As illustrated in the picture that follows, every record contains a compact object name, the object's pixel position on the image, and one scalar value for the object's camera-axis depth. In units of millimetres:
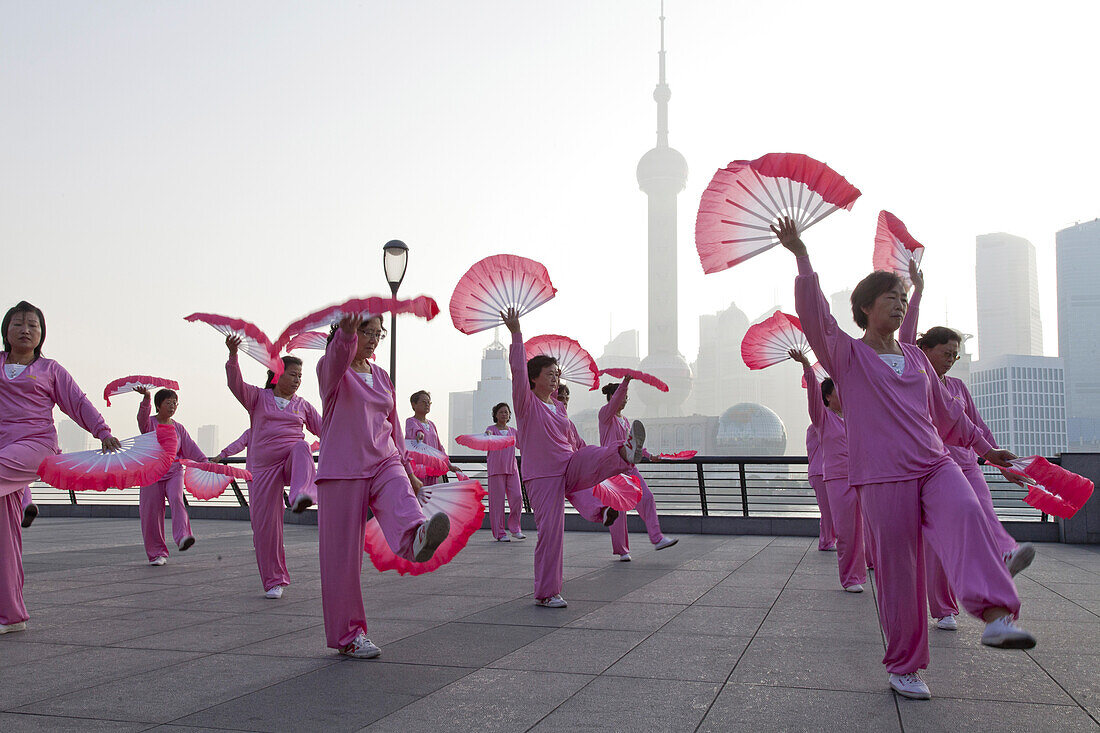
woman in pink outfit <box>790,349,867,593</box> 7578
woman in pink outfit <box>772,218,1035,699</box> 3807
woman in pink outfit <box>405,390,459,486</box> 12320
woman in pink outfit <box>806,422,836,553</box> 9867
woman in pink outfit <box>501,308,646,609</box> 6727
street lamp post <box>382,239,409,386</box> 13484
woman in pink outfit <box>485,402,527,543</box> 13469
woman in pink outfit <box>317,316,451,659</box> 4918
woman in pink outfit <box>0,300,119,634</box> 5781
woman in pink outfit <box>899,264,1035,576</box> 5121
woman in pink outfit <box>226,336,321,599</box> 7605
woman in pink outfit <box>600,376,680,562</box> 9812
